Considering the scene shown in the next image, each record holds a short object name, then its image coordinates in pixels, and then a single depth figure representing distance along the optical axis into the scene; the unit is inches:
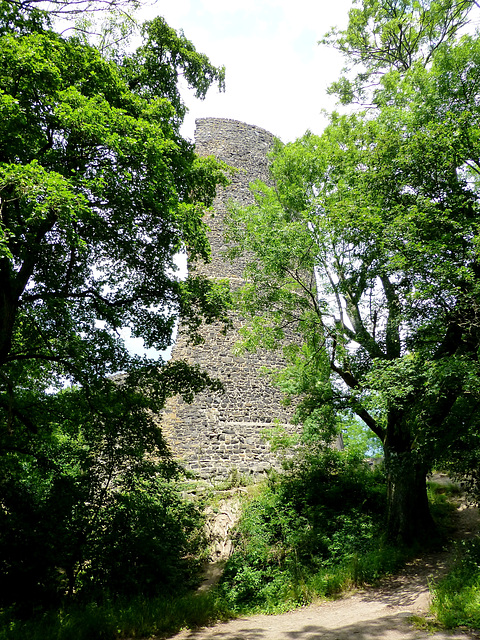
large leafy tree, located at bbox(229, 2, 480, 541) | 233.6
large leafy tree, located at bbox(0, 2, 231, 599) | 191.8
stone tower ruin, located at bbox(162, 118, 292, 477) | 425.4
